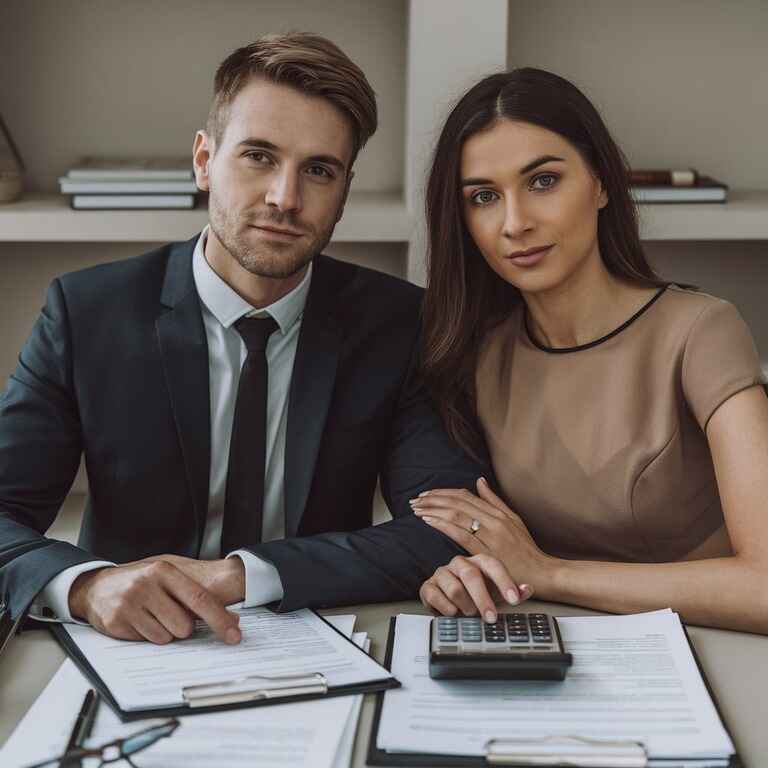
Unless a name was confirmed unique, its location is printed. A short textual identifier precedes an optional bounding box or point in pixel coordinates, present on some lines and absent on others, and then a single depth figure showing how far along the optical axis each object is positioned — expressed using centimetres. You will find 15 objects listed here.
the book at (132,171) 227
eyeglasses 91
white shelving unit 244
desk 100
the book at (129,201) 227
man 162
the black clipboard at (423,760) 93
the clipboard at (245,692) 101
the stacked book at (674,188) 236
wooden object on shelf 233
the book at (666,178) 237
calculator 105
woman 157
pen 94
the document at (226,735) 93
